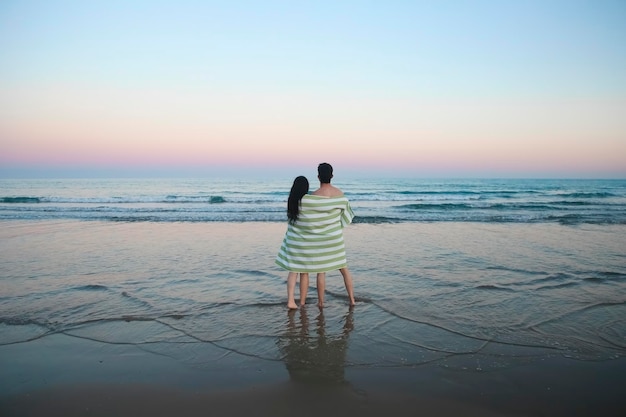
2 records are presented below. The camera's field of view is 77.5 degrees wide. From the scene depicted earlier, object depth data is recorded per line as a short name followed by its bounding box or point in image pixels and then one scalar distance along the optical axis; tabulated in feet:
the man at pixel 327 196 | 15.31
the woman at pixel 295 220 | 15.28
